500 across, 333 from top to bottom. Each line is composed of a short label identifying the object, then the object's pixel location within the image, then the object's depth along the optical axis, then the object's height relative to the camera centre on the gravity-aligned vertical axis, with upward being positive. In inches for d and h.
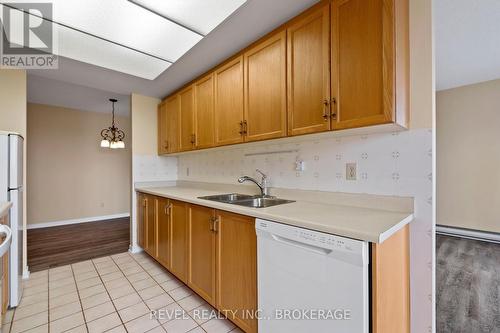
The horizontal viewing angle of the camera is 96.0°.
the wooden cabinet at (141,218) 116.9 -26.9
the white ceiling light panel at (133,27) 55.4 +39.6
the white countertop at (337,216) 39.3 -11.1
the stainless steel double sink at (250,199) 81.0 -12.5
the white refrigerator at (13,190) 68.7 -6.9
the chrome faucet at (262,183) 84.7 -6.3
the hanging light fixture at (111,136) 162.7 +27.2
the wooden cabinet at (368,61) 46.2 +22.8
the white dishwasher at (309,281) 37.7 -22.0
